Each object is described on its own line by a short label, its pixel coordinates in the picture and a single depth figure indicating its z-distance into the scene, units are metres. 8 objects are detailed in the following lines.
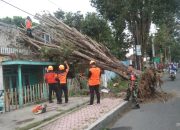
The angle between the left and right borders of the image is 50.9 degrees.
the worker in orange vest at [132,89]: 7.59
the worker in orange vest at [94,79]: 7.30
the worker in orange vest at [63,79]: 7.70
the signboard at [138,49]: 14.18
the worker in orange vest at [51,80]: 7.91
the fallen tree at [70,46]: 9.75
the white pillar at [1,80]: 8.29
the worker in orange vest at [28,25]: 10.21
